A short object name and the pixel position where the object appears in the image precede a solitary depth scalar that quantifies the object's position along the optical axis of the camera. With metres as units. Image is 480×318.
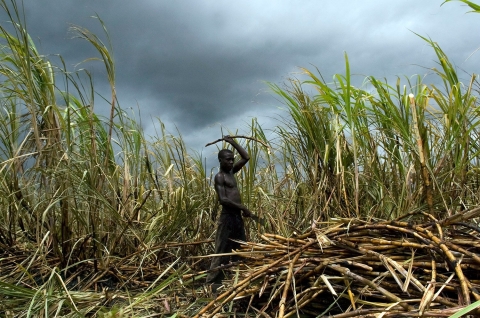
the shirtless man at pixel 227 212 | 3.38
